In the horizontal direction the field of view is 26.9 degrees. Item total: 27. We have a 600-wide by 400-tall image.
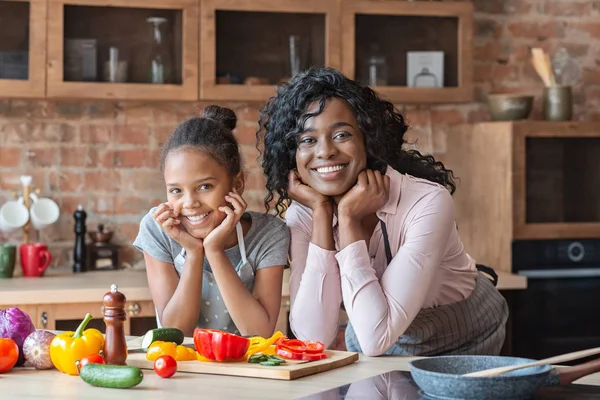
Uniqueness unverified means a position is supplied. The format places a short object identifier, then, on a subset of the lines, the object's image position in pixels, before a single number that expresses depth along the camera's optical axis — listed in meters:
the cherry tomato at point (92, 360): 2.45
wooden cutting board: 2.46
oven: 4.41
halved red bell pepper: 2.52
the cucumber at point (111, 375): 2.35
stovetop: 2.28
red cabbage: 2.57
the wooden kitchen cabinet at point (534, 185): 4.43
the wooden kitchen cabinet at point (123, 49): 4.27
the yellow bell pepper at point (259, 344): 2.60
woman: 2.90
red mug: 4.34
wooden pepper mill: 2.49
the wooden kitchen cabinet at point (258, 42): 4.39
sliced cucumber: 2.50
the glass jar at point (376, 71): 4.56
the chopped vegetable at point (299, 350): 2.56
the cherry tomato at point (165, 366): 2.43
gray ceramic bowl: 4.65
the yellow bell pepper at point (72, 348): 2.48
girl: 3.00
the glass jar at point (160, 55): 4.40
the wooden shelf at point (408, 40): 4.53
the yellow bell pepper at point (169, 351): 2.56
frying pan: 2.22
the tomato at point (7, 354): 2.50
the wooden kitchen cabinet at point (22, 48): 4.24
